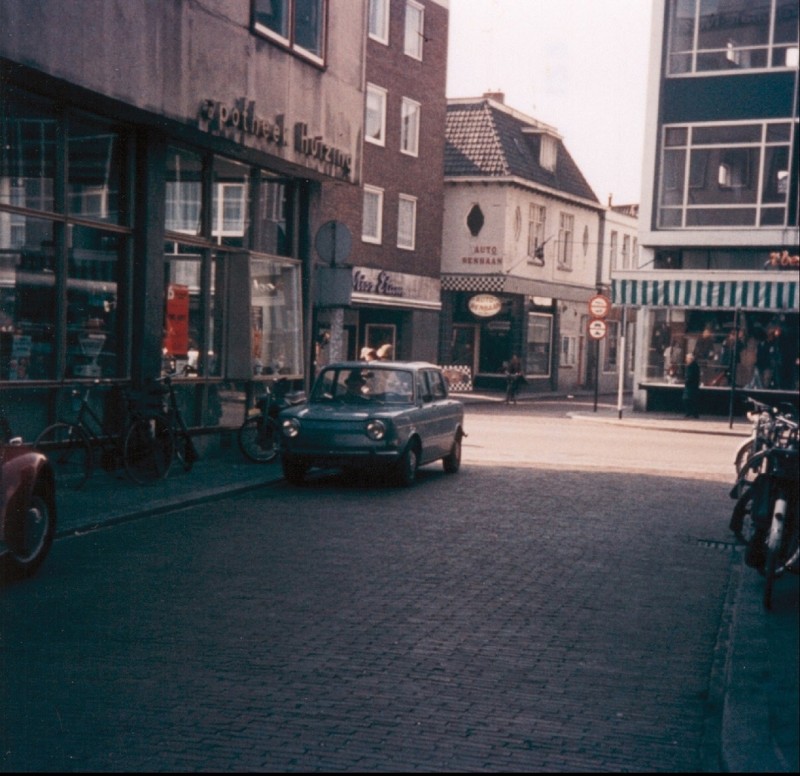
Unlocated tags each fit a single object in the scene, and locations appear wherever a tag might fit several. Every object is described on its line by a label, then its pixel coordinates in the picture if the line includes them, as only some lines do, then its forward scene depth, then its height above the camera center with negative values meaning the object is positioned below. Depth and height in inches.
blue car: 557.3 -51.0
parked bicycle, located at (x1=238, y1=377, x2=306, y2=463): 661.3 -65.5
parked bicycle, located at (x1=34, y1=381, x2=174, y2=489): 523.5 -63.6
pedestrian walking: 1560.0 -76.8
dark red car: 327.6 -58.4
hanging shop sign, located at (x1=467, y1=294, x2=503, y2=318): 1724.9 +19.2
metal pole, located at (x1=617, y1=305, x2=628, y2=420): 1205.3 -43.0
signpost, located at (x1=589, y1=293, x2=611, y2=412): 1263.5 +11.4
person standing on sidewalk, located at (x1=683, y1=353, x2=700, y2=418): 1240.8 -64.3
